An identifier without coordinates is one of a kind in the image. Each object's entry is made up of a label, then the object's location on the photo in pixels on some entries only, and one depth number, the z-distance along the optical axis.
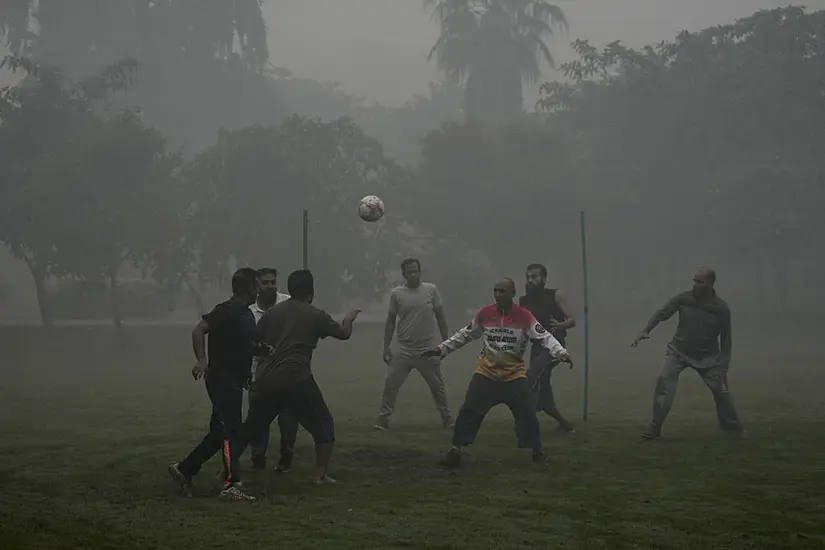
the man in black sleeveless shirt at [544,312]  11.94
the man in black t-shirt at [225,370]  8.61
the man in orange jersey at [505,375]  9.80
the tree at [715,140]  35.97
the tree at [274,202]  31.92
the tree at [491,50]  51.66
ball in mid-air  12.37
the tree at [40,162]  28.16
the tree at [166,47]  45.19
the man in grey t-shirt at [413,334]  12.38
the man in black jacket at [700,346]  11.61
